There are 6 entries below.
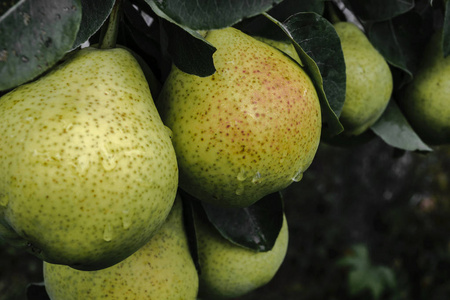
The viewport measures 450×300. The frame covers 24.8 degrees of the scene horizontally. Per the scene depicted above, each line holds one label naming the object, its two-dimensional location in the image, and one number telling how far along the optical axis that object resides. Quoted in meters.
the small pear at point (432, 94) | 0.61
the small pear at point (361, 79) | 0.57
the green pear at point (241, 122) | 0.47
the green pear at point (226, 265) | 0.57
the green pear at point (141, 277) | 0.50
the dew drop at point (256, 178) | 0.47
